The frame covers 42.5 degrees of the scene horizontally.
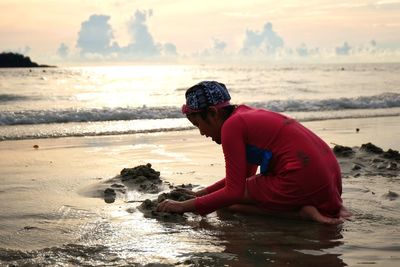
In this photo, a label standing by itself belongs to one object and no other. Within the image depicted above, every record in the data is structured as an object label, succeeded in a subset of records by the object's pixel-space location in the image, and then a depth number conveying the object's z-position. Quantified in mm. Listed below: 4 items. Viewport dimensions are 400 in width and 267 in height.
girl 3707
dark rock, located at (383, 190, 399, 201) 4914
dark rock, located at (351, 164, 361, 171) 6286
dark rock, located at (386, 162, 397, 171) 6216
